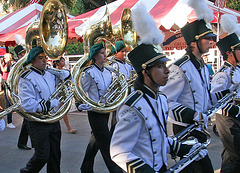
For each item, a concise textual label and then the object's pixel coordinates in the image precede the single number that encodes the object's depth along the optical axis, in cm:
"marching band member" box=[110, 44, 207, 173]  216
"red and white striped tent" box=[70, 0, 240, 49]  907
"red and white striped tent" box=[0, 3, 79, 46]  1378
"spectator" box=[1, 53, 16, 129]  884
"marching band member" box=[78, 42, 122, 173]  409
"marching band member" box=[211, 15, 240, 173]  391
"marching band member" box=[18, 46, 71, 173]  371
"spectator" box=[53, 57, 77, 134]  709
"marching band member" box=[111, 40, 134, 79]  613
